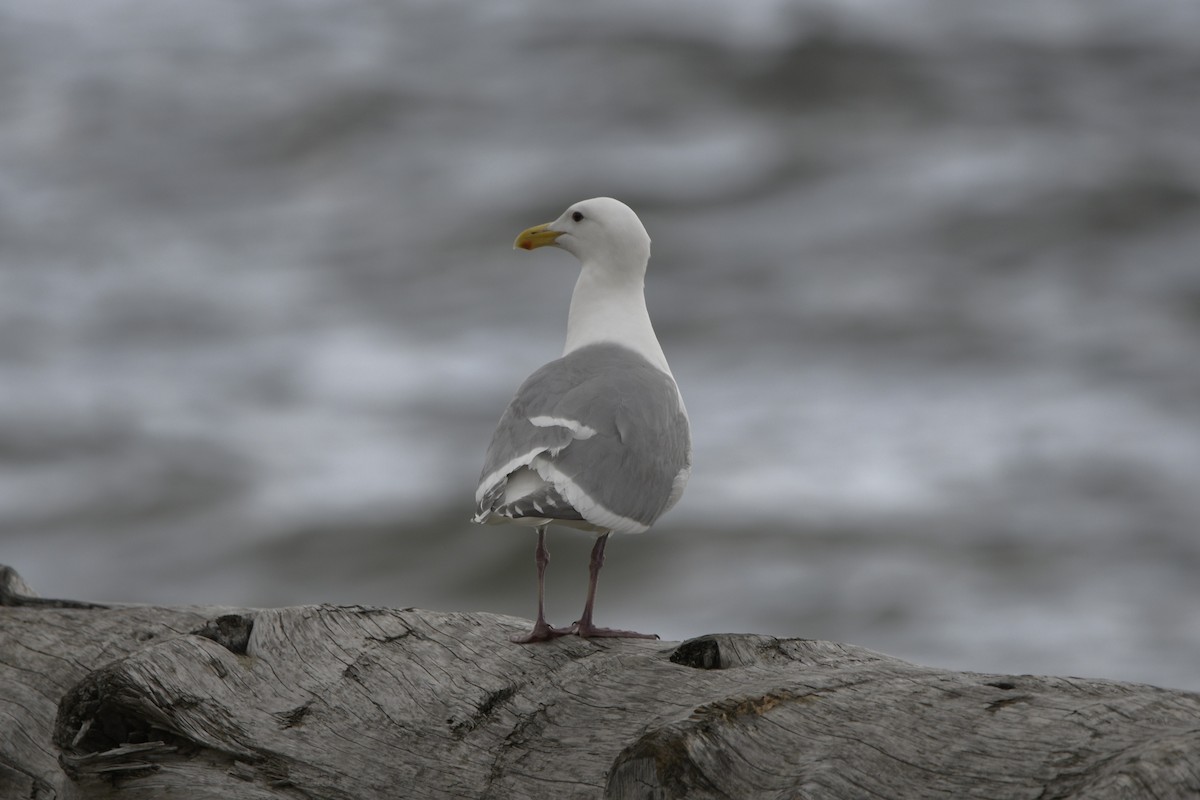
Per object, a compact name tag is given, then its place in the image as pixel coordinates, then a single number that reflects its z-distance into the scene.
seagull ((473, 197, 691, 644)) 10.60
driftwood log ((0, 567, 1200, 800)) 7.65
